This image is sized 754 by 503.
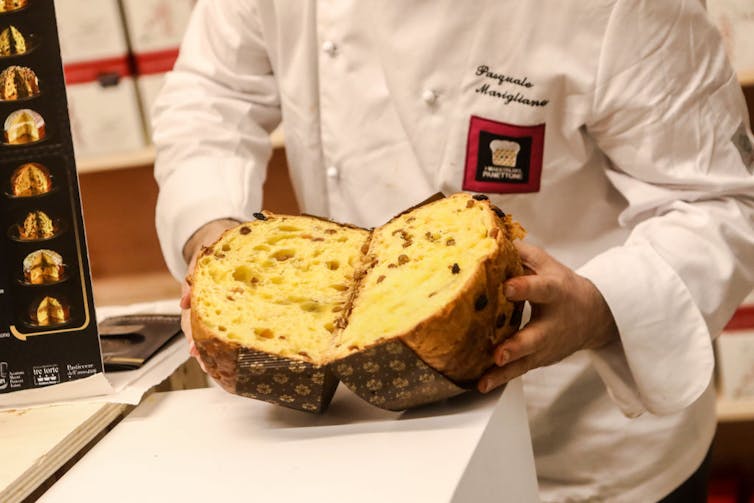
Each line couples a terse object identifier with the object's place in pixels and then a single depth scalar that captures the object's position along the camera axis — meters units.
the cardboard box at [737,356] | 1.75
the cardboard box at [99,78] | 1.85
